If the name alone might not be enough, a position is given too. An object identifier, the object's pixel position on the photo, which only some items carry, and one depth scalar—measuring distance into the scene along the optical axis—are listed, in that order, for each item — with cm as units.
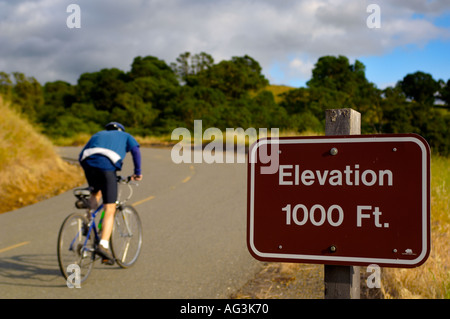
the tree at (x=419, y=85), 4278
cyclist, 553
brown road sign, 187
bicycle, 541
